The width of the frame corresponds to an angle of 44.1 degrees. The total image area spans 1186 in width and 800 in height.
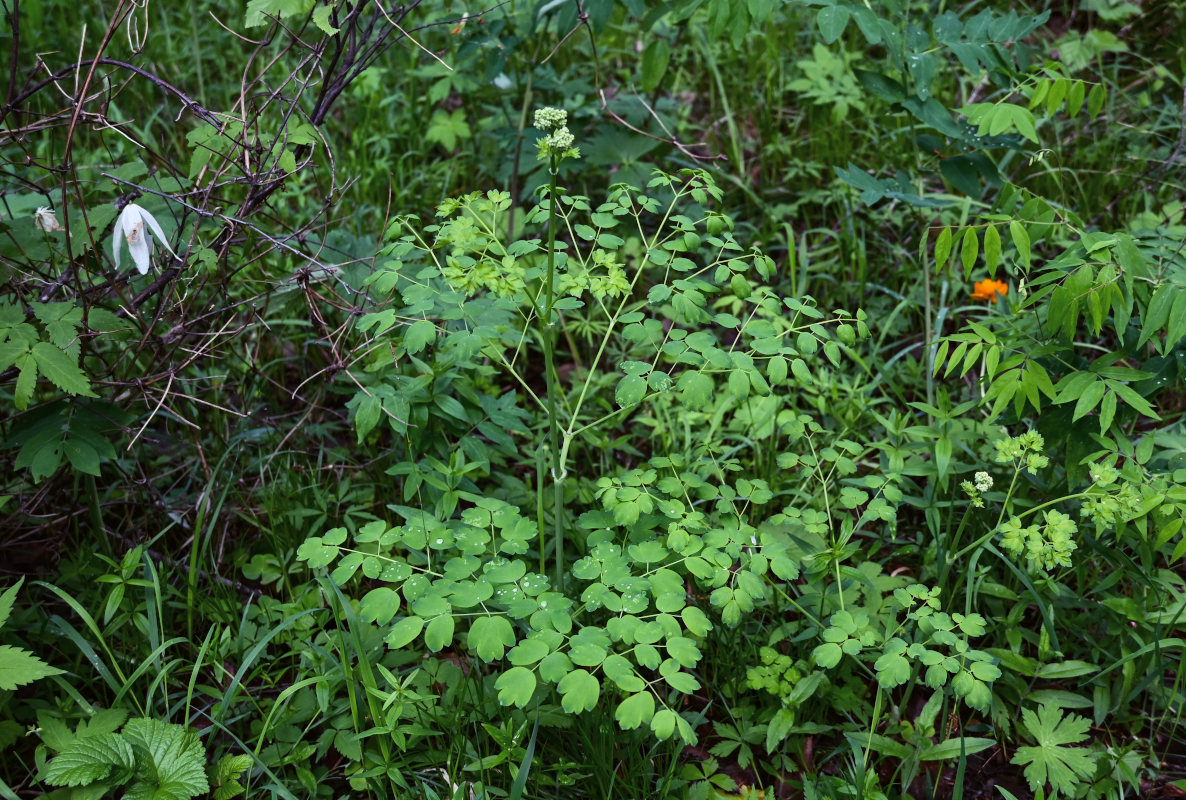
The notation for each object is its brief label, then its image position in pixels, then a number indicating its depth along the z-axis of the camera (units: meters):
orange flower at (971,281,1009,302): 1.41
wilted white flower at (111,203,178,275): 1.12
